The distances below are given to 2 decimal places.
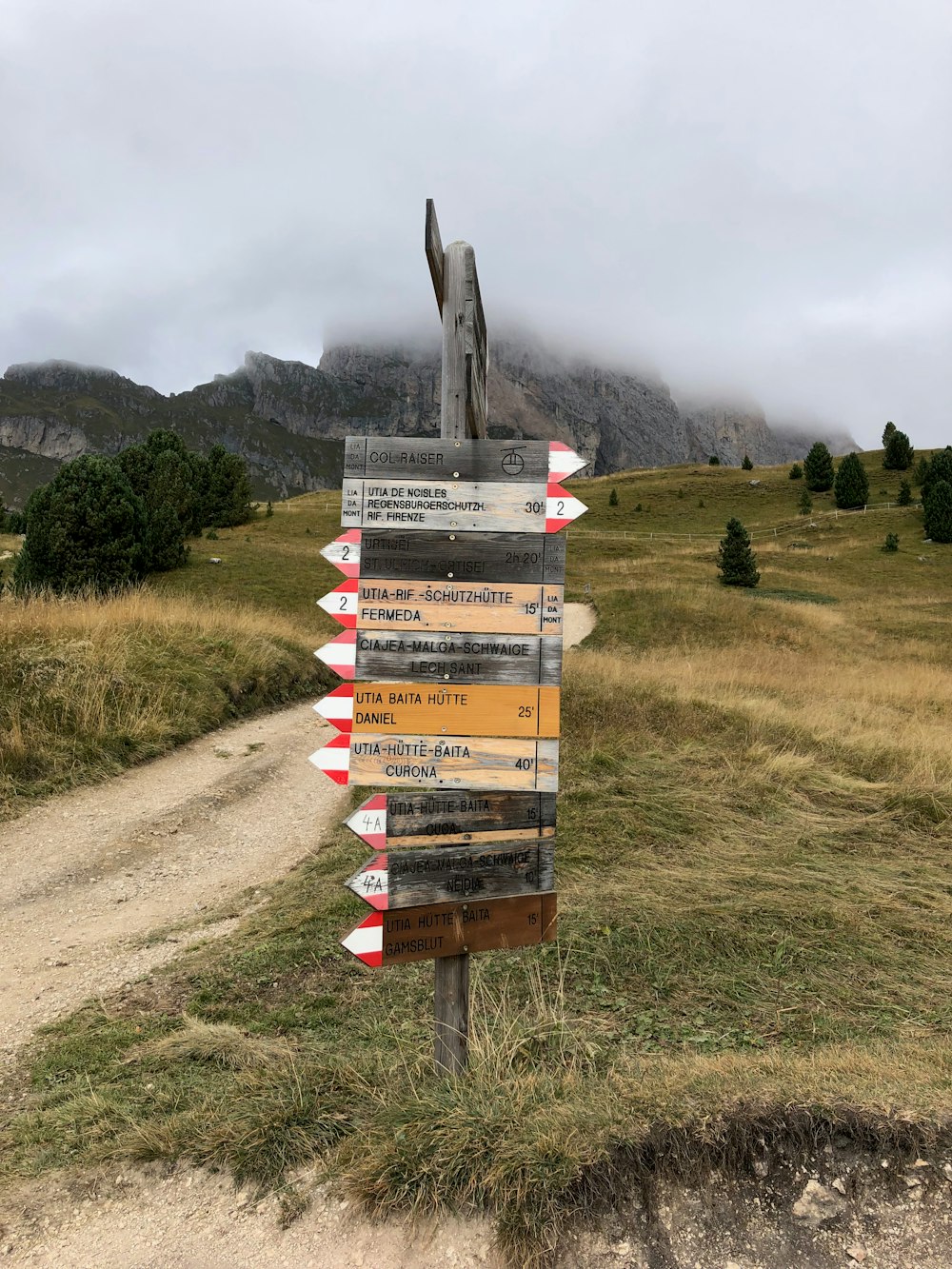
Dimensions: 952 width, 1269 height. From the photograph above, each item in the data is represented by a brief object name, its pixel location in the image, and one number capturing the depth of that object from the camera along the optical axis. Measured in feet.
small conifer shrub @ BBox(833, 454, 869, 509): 179.52
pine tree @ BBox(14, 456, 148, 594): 64.39
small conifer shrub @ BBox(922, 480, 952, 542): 144.15
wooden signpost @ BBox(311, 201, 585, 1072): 10.09
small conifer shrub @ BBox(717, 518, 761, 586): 108.37
